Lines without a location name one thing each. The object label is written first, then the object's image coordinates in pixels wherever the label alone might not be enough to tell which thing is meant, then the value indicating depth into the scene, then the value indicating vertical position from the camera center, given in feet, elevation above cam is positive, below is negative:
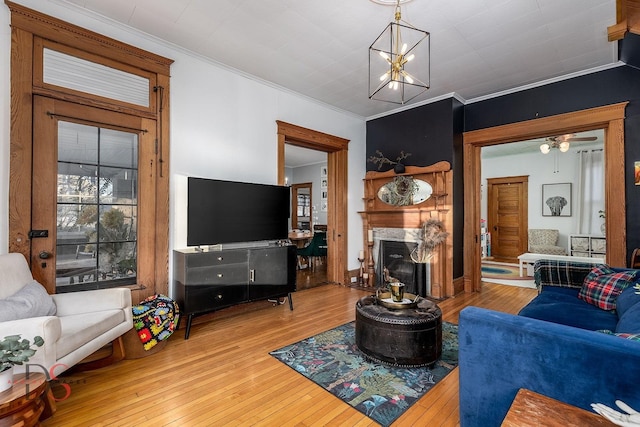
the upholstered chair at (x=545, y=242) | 23.58 -2.22
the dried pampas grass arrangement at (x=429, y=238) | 14.17 -1.10
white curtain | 22.68 +1.92
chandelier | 7.11 +6.15
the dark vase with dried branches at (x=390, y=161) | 16.05 +3.24
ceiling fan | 17.33 +4.56
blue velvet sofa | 3.59 -2.04
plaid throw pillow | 7.81 -1.97
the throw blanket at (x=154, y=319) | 8.27 -3.03
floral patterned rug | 6.25 -4.00
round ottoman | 7.44 -3.12
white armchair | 5.50 -2.27
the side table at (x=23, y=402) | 4.28 -2.82
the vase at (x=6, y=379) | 4.33 -2.46
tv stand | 9.52 -2.17
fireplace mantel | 14.43 +0.16
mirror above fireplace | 15.42 +1.37
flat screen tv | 10.04 +0.18
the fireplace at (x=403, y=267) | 14.79 -2.72
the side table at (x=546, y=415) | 2.82 -2.03
